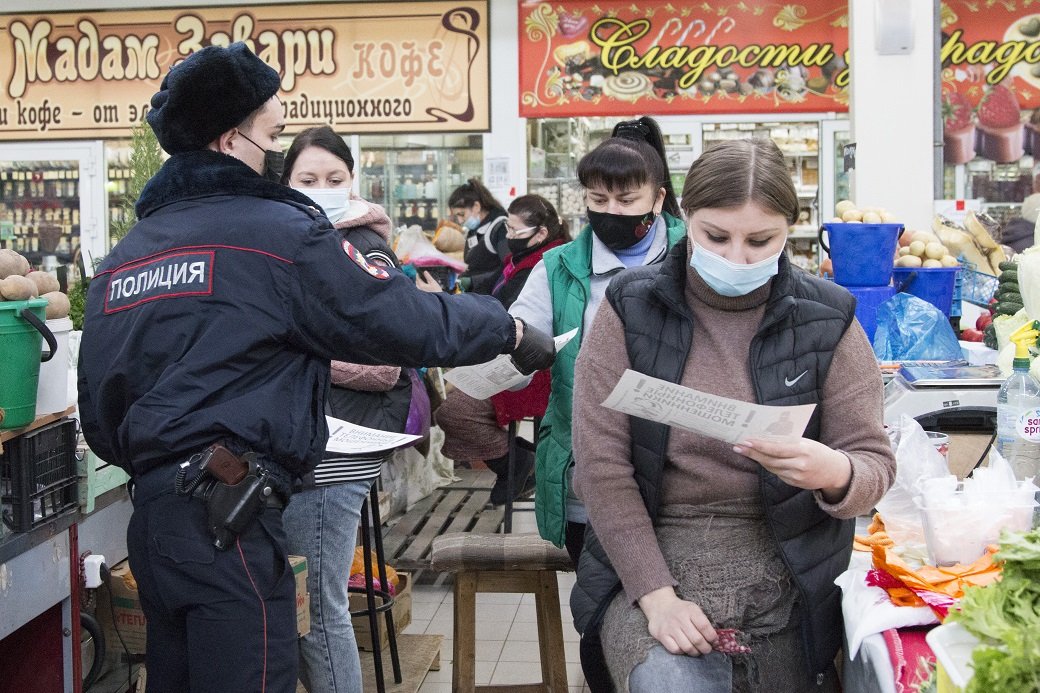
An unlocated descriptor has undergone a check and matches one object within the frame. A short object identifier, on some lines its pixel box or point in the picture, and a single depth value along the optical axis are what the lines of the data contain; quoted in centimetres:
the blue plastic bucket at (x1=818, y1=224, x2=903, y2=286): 394
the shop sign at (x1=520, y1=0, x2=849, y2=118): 946
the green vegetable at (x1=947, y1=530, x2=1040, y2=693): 130
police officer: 200
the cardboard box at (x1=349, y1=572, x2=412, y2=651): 406
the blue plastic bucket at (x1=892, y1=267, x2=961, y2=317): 445
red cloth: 177
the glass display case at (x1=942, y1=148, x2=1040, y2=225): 904
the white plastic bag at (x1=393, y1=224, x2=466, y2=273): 708
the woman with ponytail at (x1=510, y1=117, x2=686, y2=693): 287
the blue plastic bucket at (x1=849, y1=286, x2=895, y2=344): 394
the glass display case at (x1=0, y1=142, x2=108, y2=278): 1041
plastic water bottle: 246
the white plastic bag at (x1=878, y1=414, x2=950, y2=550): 219
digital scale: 301
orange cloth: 191
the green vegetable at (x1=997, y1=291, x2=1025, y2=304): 328
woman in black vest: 209
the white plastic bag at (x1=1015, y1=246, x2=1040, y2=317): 262
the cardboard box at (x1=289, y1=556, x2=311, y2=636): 282
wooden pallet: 511
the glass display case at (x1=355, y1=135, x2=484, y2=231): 1008
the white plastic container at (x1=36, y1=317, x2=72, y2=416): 292
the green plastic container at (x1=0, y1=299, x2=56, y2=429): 269
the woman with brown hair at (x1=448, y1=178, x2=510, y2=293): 724
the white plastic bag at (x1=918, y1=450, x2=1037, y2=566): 197
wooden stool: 316
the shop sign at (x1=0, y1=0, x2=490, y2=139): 992
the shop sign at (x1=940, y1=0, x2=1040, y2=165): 905
